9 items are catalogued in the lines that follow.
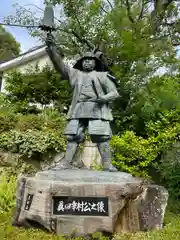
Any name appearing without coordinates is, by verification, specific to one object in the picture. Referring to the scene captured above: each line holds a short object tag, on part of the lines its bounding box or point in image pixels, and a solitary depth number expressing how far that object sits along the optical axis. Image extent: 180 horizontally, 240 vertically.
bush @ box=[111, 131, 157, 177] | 5.90
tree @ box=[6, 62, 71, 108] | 8.35
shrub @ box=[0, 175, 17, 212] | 4.19
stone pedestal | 2.87
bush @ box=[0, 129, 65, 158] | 5.85
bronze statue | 3.41
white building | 11.56
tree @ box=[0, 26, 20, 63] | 18.04
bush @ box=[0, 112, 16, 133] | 6.26
